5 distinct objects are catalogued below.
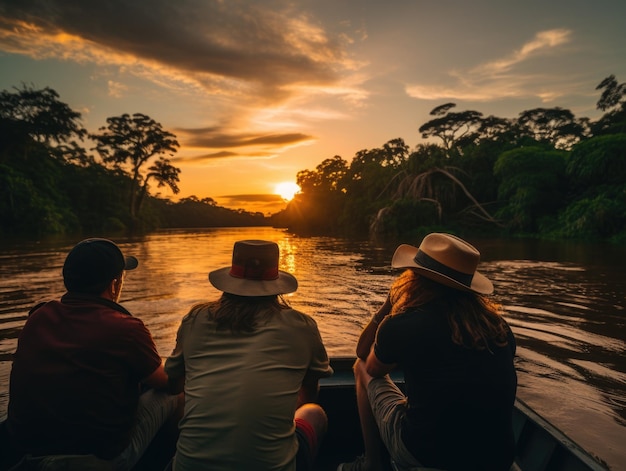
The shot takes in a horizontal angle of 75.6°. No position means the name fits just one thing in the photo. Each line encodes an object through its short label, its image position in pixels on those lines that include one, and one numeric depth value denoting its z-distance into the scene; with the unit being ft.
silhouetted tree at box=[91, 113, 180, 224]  161.58
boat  7.16
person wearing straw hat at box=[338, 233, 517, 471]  5.90
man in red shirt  5.78
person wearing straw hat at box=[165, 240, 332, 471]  5.35
